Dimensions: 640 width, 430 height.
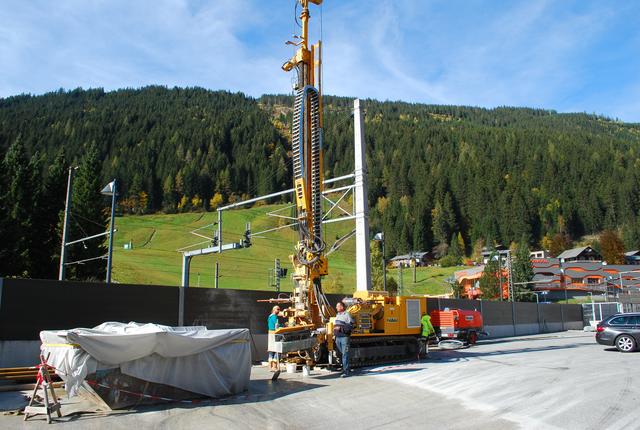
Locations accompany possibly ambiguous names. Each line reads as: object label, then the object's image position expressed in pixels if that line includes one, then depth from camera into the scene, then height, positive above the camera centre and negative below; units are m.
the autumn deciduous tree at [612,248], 123.38 +13.30
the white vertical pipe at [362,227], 19.52 +3.01
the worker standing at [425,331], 17.98 -0.95
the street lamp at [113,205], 22.28 +4.71
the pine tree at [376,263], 66.06 +5.45
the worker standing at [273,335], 13.11 -0.76
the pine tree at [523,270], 85.82 +5.74
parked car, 18.22 -1.08
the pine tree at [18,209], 35.53 +7.81
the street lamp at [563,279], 97.76 +4.59
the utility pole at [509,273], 49.64 +3.05
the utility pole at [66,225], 22.19 +3.68
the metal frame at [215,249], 25.95 +2.95
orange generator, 24.05 -1.03
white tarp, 8.76 -0.90
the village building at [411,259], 120.64 +11.16
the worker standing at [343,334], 13.77 -0.79
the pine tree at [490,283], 77.00 +3.10
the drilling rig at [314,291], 15.03 +0.43
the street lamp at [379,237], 30.18 +4.08
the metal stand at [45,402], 8.28 -1.55
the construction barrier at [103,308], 13.27 -0.04
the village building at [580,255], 120.81 +11.48
